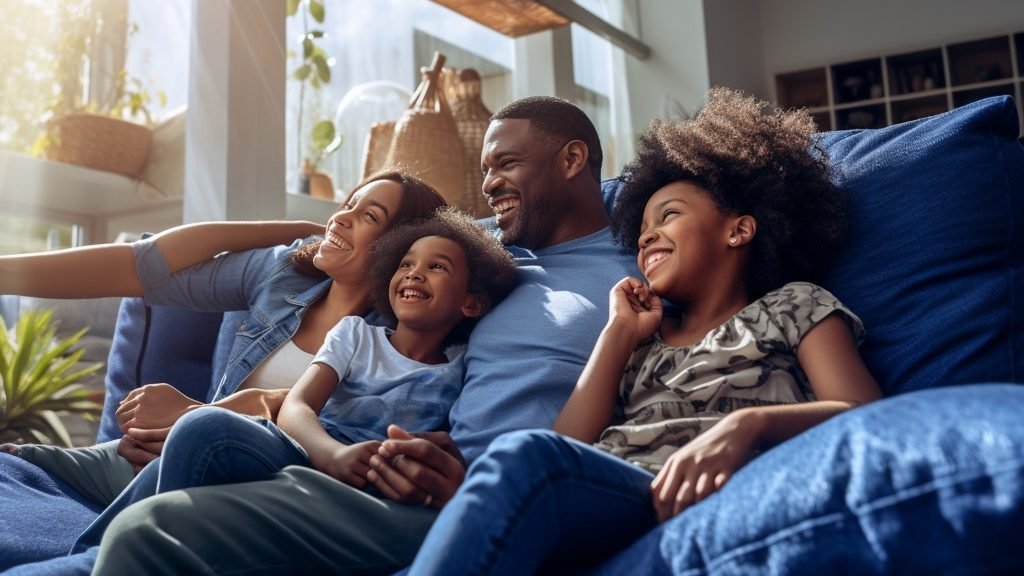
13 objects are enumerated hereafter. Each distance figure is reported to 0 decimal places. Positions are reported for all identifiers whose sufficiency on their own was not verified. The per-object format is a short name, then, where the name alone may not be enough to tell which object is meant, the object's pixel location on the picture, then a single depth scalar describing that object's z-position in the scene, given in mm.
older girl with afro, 793
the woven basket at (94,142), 2788
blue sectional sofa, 615
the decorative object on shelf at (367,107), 3369
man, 945
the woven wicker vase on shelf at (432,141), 2676
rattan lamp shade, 3623
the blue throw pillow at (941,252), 1140
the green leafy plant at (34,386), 2477
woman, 1570
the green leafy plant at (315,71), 3117
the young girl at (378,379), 1079
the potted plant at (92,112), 2797
